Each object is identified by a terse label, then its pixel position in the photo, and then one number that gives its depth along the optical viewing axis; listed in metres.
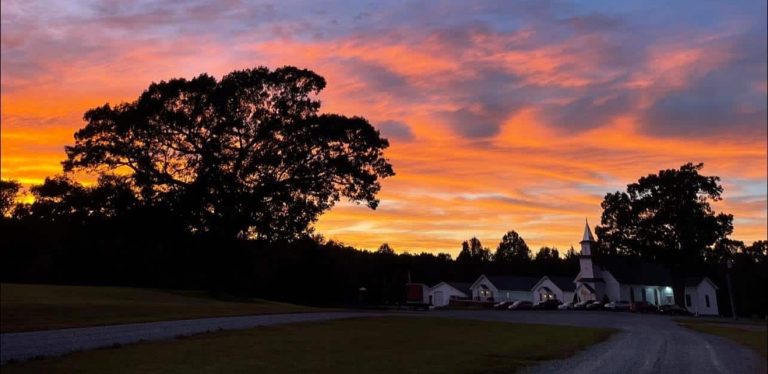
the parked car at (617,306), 78.75
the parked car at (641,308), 72.69
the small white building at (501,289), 108.06
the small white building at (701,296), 91.69
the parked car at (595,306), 79.61
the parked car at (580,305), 81.38
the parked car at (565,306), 82.68
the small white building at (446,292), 114.62
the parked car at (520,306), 77.39
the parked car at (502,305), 82.94
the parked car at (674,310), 72.94
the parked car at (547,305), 78.31
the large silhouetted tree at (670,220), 79.81
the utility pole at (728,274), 56.29
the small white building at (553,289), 100.31
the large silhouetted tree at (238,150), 47.75
